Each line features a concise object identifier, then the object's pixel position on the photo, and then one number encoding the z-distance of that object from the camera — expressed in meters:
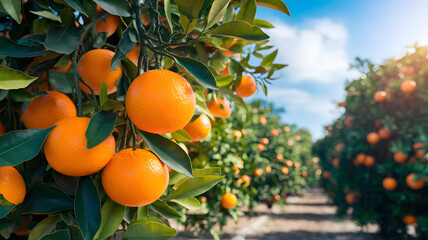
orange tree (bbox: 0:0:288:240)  0.50
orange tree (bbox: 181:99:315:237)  2.52
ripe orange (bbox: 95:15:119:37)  0.74
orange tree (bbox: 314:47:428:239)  3.53
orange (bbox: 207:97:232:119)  0.99
